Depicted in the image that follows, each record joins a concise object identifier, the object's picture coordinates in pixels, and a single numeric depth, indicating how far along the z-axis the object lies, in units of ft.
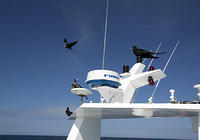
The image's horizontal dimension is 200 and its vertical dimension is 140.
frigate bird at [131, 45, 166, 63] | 33.24
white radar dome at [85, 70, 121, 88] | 26.67
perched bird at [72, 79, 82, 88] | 28.91
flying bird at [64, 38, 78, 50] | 32.12
